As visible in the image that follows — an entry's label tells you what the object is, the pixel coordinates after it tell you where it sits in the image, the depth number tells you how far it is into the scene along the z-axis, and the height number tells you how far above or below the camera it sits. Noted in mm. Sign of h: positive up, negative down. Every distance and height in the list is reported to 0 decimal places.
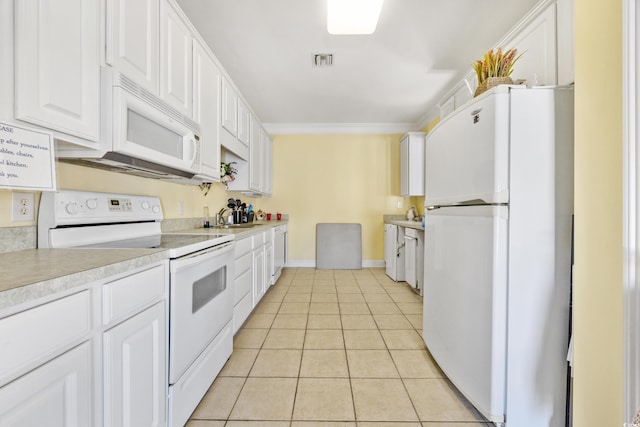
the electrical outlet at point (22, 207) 1102 +13
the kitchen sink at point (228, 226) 2851 -146
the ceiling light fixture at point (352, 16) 1857 +1378
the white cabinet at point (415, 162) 4203 +774
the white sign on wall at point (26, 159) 819 +162
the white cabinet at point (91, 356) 601 -397
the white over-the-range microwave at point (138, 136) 1168 +379
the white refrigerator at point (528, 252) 1262 -177
